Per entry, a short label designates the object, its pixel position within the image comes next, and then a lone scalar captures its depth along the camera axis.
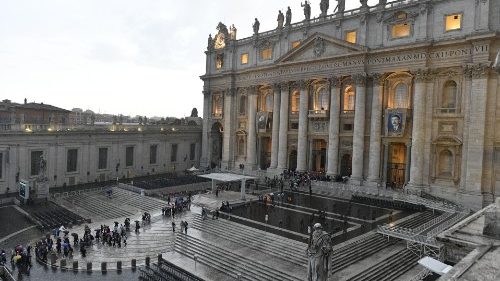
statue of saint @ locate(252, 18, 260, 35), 53.03
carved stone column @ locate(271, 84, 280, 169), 50.00
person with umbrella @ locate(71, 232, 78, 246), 26.84
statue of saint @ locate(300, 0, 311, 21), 47.03
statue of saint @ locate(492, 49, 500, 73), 10.66
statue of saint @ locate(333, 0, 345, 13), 44.28
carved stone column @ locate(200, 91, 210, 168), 60.03
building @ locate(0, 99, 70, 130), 55.78
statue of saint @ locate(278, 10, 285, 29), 50.38
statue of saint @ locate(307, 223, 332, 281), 13.88
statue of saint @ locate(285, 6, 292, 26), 49.25
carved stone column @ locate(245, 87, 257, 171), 53.06
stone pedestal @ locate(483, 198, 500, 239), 10.24
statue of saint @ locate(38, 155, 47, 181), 38.34
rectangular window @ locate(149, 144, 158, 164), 55.06
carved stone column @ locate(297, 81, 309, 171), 46.66
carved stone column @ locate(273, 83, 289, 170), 48.59
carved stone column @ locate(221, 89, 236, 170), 56.31
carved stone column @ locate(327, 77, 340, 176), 43.81
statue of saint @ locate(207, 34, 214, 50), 60.44
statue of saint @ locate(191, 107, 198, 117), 77.32
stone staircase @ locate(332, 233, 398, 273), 22.08
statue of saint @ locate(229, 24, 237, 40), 57.66
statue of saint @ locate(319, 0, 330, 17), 45.66
